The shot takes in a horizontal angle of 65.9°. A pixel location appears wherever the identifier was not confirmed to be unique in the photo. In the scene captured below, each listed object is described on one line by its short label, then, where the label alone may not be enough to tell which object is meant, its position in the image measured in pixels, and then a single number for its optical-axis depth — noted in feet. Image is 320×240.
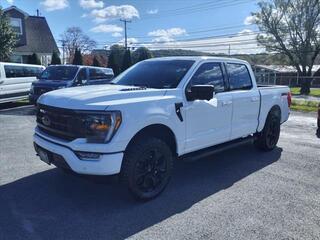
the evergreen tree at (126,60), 86.11
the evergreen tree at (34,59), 69.36
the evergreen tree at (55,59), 74.70
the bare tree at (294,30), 90.16
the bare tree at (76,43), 150.22
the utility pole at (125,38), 134.93
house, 76.19
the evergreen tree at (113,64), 86.01
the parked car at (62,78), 29.99
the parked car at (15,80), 31.87
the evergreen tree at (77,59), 82.68
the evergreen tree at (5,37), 46.75
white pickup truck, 9.45
